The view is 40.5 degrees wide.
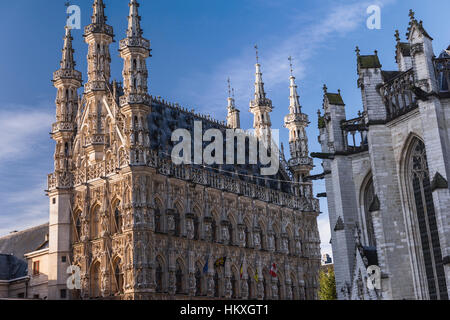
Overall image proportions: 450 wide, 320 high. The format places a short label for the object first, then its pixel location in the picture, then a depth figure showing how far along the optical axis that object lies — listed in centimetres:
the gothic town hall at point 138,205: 4469
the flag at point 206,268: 4806
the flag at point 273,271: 5309
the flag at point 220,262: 4875
